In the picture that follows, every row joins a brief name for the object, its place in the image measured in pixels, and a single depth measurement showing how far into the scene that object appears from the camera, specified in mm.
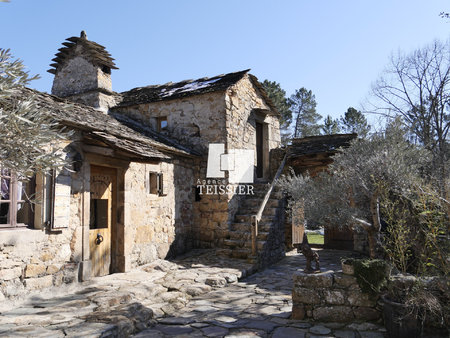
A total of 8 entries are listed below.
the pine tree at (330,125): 23859
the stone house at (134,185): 5008
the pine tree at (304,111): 25703
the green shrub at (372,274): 4062
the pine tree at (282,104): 22078
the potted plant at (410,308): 3541
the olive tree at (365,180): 4785
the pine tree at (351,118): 23359
